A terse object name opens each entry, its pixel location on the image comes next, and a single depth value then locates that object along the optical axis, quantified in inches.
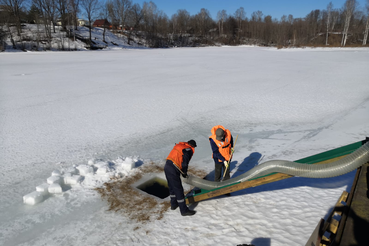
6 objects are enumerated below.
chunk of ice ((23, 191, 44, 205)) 168.9
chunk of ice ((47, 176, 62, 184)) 187.2
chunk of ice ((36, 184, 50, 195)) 176.4
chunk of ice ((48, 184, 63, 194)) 180.1
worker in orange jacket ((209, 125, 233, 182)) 171.8
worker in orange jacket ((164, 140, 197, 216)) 151.1
